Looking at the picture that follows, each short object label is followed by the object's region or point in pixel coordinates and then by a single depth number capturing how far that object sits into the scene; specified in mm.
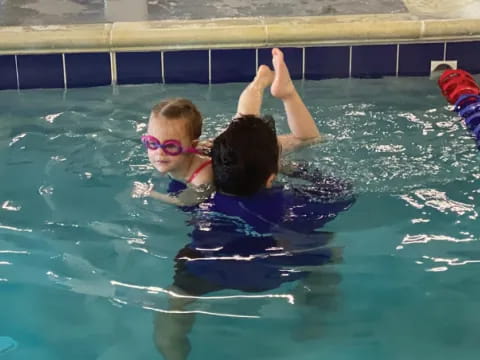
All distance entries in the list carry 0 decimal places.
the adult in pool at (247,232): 2582
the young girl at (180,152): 2740
